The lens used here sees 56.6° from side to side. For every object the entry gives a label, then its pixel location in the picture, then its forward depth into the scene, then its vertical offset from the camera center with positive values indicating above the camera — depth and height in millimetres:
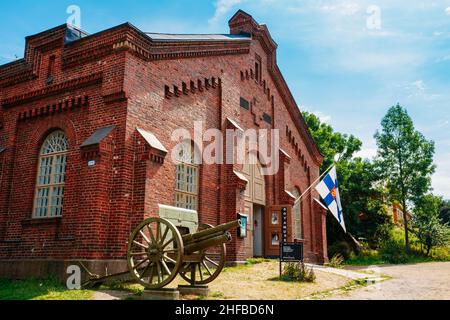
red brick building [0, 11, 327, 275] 10922 +3050
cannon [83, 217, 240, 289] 8040 -155
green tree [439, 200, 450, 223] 38531 +3481
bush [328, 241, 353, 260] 26875 -98
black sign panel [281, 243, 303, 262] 11883 -121
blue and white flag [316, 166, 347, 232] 14844 +1986
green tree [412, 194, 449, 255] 27922 +1637
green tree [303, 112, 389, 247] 28844 +3184
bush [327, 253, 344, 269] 17641 -612
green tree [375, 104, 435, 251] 30016 +6457
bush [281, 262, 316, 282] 11391 -691
